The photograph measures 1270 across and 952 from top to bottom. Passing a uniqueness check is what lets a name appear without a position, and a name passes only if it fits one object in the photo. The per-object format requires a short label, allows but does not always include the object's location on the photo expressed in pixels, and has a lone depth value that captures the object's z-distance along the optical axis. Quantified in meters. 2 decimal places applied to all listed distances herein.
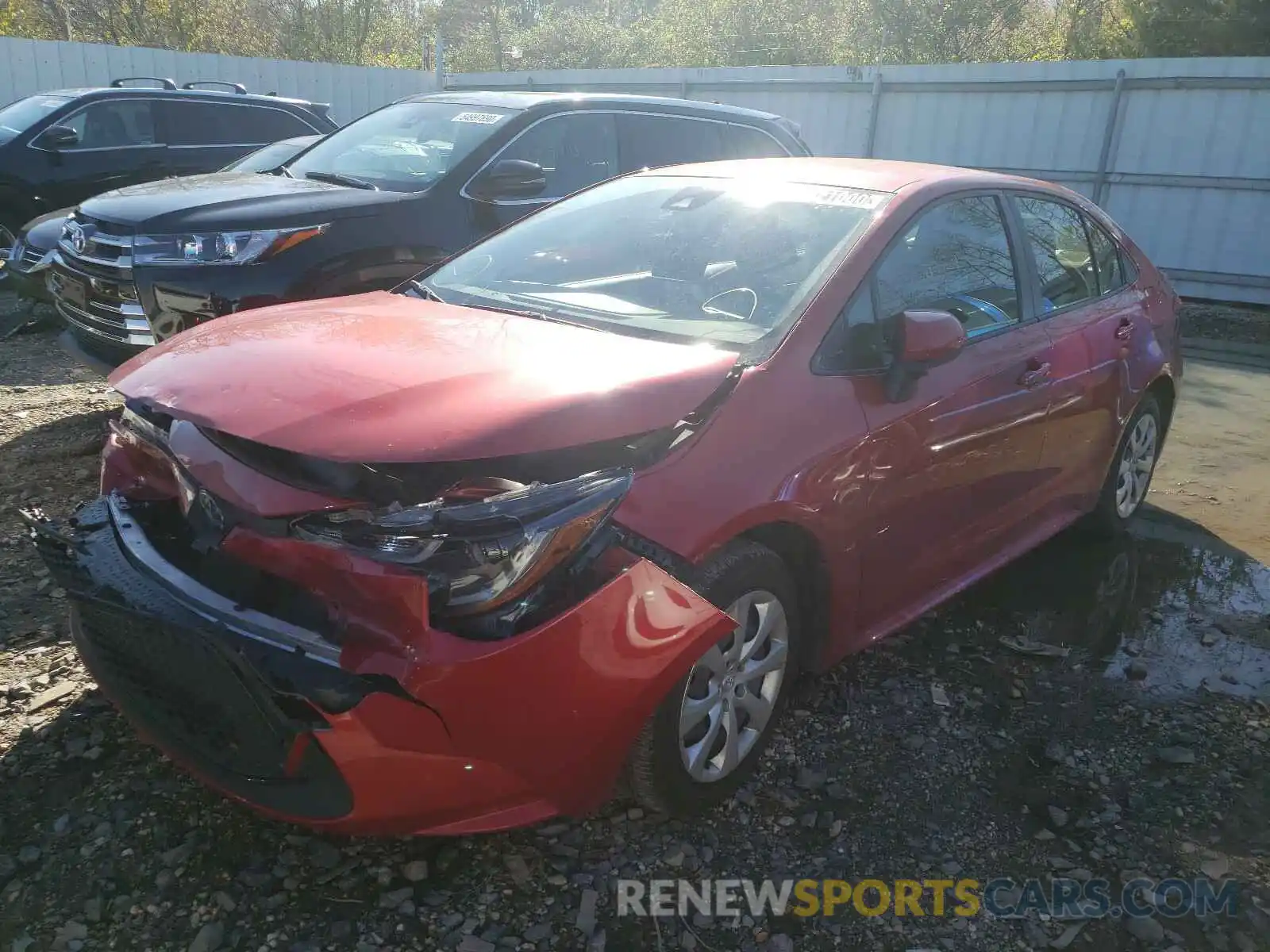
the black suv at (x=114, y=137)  8.84
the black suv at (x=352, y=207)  4.71
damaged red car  2.02
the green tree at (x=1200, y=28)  14.70
